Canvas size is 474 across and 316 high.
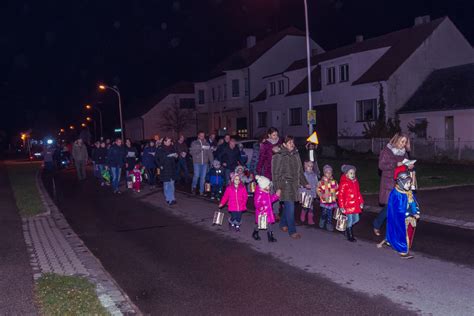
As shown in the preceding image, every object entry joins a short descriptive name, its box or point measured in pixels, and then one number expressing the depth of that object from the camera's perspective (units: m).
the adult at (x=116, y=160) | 17.17
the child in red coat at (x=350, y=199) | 8.66
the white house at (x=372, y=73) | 31.53
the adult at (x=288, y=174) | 8.81
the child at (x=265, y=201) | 8.80
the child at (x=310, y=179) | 10.73
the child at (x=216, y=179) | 14.33
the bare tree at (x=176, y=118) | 55.97
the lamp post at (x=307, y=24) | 19.36
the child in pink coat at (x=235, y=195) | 9.45
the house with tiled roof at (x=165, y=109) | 58.00
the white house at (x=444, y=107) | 26.75
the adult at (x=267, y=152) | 10.03
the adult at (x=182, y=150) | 17.31
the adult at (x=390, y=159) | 8.37
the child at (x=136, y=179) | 17.36
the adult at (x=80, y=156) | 21.66
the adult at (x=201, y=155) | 15.09
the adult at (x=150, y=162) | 18.27
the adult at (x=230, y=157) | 14.00
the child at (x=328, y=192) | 9.59
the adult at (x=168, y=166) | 13.25
